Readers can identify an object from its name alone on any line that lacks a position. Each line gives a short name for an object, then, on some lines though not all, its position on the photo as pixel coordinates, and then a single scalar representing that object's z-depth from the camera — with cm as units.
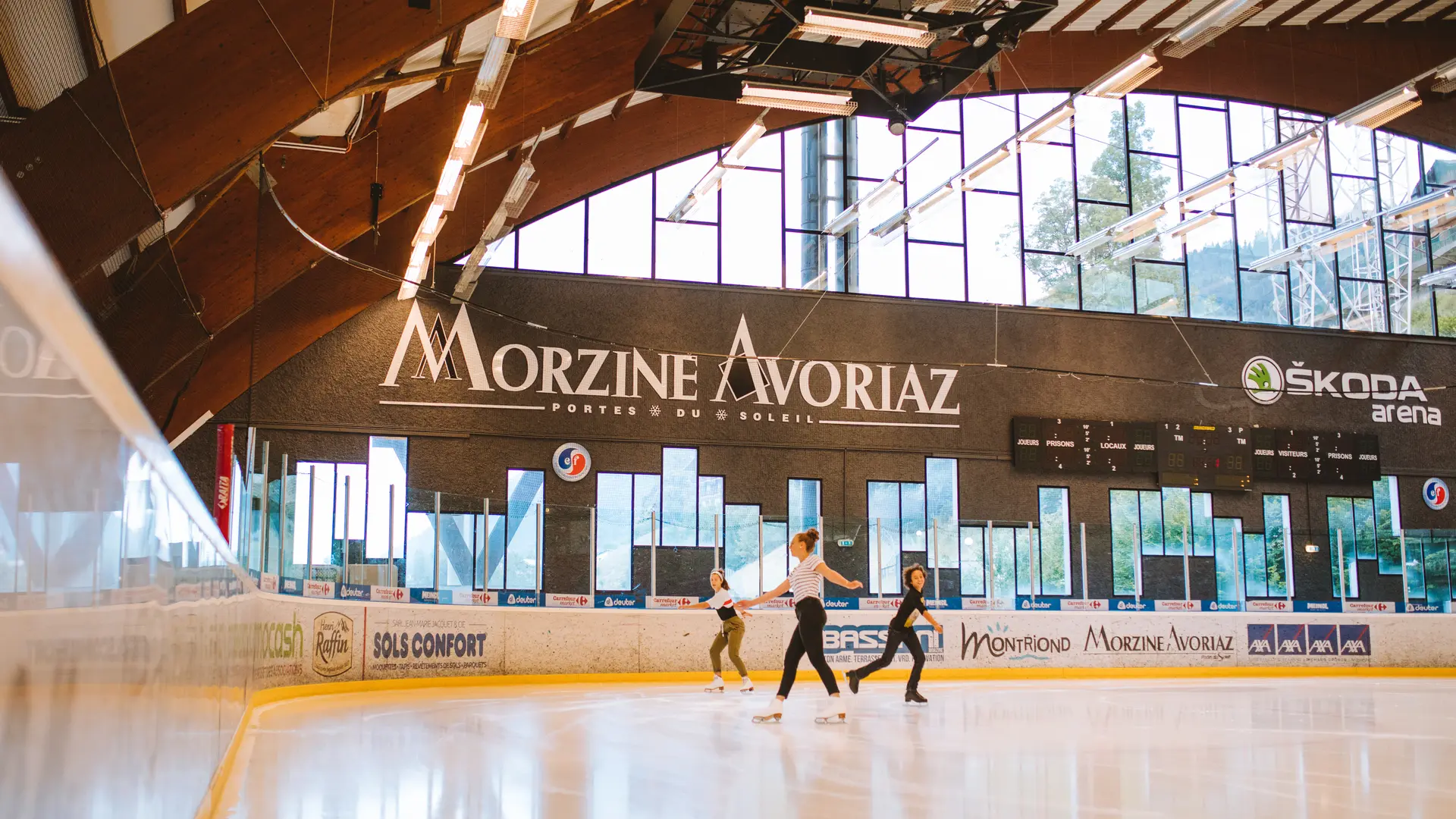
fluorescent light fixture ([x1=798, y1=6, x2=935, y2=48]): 1139
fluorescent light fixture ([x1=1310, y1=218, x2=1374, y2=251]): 1967
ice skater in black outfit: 1244
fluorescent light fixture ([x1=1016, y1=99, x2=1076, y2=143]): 1415
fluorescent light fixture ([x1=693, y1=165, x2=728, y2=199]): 1686
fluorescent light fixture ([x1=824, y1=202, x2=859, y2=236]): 2029
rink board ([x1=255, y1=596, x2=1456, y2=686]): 1470
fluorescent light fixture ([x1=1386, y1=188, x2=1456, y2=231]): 1864
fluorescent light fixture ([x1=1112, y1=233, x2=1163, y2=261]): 2097
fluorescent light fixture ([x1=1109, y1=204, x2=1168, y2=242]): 1898
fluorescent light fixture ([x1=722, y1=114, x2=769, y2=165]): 1470
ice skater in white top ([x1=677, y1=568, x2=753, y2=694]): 1397
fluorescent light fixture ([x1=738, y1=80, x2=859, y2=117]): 1305
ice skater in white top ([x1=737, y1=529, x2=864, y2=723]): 969
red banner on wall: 1105
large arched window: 2117
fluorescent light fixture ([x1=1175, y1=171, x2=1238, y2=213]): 1761
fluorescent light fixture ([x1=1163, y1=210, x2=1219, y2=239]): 1916
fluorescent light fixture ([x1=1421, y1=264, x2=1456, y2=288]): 2303
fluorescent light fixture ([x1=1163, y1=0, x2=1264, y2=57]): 1147
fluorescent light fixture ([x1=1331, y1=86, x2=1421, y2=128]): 1393
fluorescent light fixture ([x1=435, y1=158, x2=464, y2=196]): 1258
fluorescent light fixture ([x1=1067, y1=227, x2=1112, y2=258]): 2076
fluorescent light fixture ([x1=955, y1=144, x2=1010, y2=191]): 1650
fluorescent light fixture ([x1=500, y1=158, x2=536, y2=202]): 1419
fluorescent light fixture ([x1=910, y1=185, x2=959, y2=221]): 1844
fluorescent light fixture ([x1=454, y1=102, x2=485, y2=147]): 1110
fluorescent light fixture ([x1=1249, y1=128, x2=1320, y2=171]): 1534
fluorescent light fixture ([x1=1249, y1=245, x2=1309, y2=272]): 2153
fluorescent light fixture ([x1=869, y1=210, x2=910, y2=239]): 1997
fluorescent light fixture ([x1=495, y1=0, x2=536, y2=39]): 927
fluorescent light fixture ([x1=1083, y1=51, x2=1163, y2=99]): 1281
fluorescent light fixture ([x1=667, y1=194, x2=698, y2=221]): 1864
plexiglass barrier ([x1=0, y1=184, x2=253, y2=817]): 142
